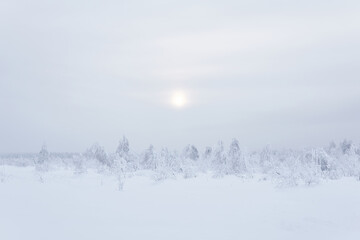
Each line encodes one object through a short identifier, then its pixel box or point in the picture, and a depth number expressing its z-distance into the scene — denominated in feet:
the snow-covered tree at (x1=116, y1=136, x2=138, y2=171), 149.99
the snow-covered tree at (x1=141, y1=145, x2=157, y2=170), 128.92
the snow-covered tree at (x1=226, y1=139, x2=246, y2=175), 104.45
